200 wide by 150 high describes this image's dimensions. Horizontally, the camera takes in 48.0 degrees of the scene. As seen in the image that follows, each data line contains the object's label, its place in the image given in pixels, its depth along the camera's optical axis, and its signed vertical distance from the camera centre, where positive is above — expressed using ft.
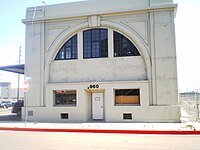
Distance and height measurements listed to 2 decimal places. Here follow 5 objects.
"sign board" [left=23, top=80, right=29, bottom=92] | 50.84 +1.37
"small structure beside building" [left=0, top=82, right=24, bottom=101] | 358.35 -1.28
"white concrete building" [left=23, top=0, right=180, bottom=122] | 56.39 +8.05
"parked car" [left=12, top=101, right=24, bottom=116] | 78.74 -5.54
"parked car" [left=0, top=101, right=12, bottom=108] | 154.73 -8.62
